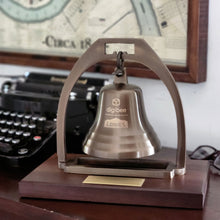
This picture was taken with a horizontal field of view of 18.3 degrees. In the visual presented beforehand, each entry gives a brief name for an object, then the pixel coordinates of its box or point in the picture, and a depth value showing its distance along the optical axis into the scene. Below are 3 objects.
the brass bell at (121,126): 1.12
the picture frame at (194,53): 1.32
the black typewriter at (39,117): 1.28
